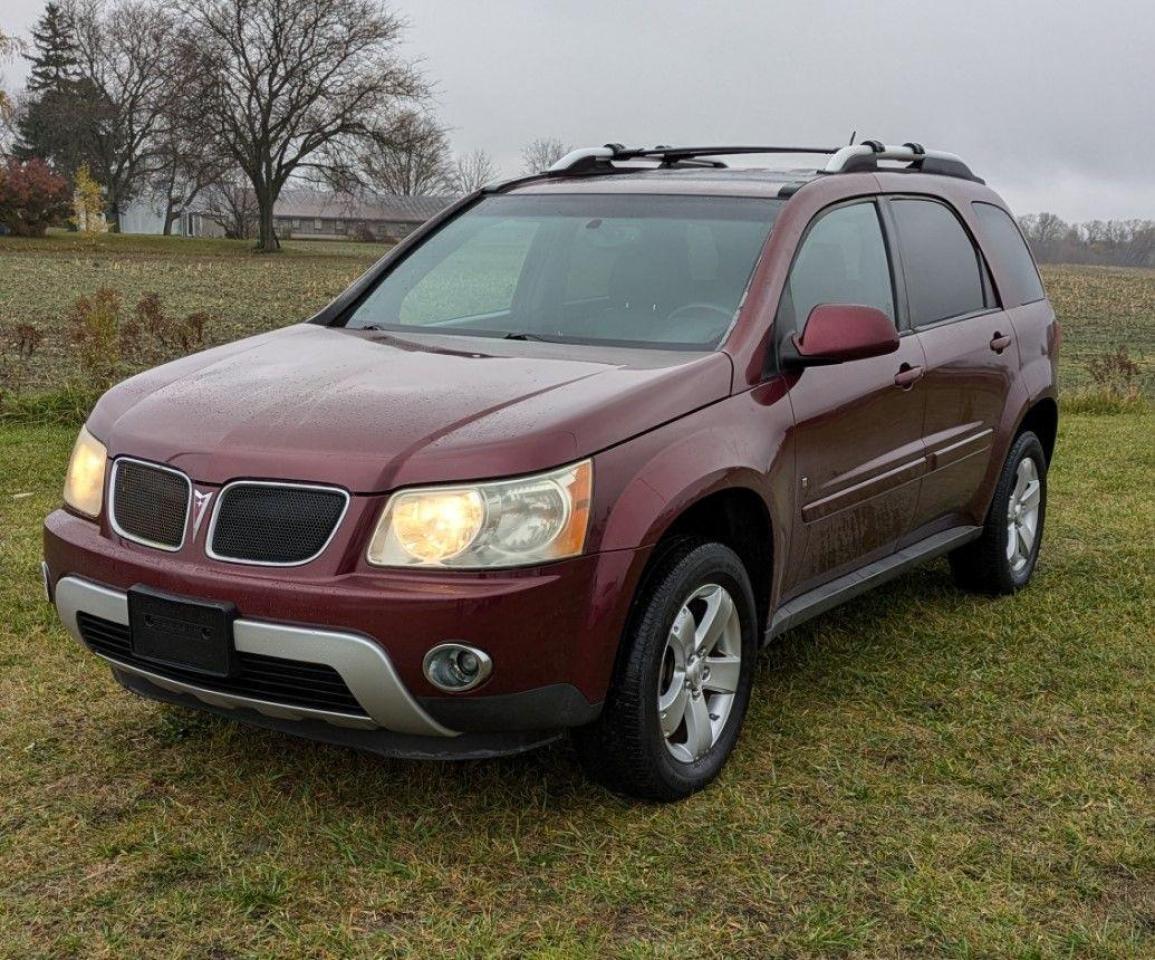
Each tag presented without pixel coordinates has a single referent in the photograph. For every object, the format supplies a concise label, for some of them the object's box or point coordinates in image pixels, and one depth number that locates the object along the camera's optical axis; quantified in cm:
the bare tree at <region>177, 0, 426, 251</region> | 5469
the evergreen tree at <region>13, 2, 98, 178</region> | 7638
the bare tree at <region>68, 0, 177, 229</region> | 7744
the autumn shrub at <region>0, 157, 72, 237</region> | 6316
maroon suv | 326
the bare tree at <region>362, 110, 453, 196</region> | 5434
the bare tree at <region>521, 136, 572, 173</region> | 10720
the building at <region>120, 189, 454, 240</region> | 10194
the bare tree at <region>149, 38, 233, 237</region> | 5491
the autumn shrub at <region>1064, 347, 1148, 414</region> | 1319
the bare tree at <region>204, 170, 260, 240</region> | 7806
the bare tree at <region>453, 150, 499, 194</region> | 11020
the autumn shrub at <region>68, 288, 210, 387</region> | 1065
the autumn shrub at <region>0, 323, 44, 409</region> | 1052
